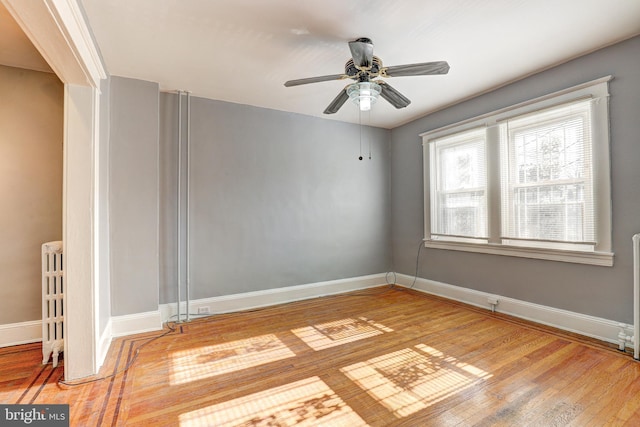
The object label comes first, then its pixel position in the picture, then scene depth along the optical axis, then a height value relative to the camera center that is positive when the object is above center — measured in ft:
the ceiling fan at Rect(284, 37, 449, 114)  6.97 +3.57
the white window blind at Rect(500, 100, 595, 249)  9.10 +1.23
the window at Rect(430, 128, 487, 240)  12.18 +1.31
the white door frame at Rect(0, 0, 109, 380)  6.93 +0.10
